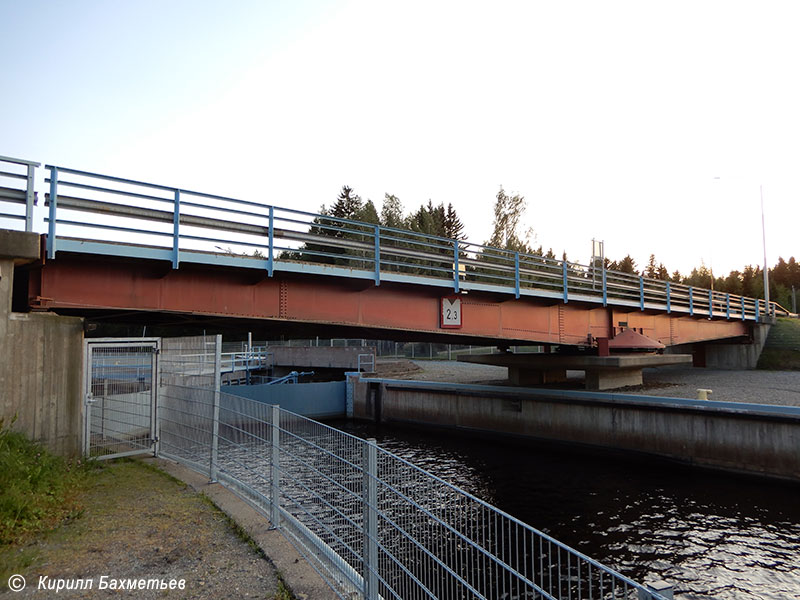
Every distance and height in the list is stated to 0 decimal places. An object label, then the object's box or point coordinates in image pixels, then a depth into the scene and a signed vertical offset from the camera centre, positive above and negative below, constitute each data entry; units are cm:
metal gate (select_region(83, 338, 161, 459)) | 983 -152
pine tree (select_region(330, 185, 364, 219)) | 7775 +1959
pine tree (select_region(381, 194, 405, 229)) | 5762 +1354
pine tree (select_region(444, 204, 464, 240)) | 7804 +1657
